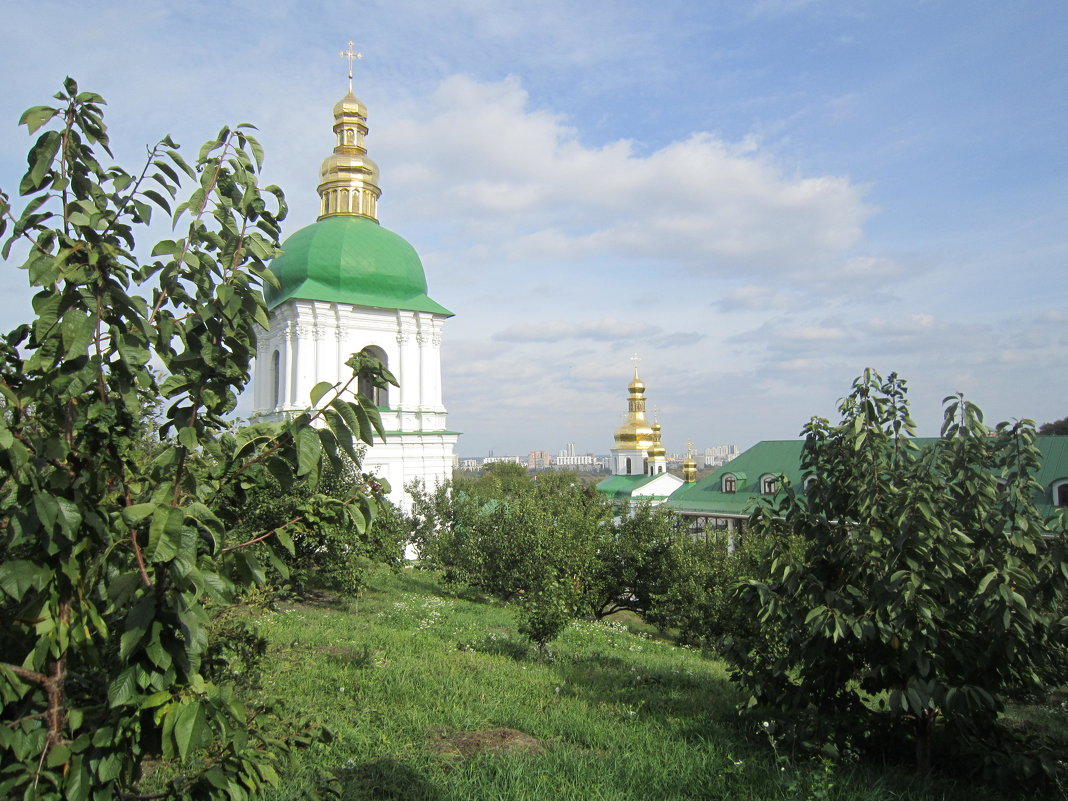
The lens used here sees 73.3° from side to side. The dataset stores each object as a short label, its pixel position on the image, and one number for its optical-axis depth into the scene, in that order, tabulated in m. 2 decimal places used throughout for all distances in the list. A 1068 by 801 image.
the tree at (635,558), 19.80
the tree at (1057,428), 41.93
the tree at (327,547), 12.51
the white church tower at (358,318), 25.42
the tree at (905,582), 4.80
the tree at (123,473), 2.19
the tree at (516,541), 17.58
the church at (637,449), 55.06
